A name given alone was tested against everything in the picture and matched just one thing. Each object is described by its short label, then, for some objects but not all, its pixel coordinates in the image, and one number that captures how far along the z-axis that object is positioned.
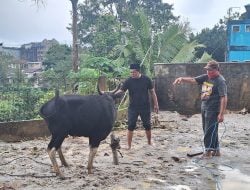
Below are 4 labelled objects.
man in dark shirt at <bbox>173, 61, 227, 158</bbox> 8.09
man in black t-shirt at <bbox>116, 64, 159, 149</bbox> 9.17
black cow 6.70
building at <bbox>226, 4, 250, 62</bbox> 21.45
